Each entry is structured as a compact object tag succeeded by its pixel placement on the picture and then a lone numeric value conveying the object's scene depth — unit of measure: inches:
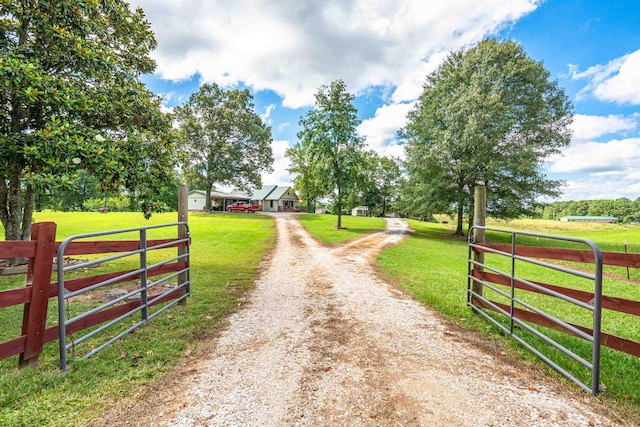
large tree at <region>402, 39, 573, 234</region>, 728.3
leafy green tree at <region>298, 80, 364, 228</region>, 869.2
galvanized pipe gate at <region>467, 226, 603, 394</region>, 106.6
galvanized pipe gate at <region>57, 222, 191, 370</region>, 115.4
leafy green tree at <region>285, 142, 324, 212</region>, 1663.4
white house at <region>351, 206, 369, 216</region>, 2509.8
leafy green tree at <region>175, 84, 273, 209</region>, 1349.7
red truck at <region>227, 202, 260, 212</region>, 1619.1
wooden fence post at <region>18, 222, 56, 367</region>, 115.2
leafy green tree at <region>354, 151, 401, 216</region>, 2130.9
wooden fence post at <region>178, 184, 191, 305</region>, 215.3
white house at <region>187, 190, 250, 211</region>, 1835.6
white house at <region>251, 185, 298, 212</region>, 2085.4
